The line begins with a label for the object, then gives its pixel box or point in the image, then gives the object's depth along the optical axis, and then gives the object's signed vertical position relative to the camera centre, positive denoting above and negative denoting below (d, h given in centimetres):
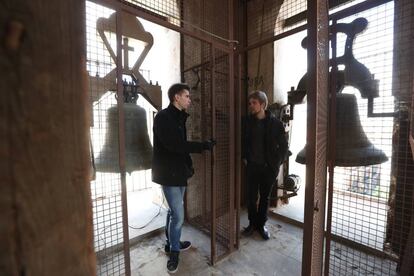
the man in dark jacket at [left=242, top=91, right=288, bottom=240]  189 -23
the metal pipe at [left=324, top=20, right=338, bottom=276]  127 -8
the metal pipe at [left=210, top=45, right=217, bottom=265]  154 -35
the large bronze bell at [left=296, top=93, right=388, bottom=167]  132 -7
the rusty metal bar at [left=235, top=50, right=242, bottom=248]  177 -8
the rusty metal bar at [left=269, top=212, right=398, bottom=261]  162 -96
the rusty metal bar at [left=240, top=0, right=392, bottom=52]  114 +65
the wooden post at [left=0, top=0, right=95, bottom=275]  22 -1
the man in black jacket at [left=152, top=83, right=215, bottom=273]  146 -18
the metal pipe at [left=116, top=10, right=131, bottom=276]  108 -4
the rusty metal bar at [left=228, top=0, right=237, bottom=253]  161 -4
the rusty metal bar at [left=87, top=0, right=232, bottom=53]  105 +63
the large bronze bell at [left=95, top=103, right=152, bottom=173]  152 -11
